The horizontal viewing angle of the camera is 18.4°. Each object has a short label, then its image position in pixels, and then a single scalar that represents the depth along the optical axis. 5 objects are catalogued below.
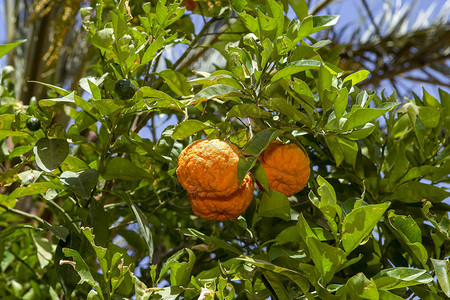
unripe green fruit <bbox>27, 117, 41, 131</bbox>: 1.63
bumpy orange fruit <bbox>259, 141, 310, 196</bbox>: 1.57
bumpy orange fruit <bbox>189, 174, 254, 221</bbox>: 1.55
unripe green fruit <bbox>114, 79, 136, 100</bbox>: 1.59
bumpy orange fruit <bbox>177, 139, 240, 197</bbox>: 1.52
